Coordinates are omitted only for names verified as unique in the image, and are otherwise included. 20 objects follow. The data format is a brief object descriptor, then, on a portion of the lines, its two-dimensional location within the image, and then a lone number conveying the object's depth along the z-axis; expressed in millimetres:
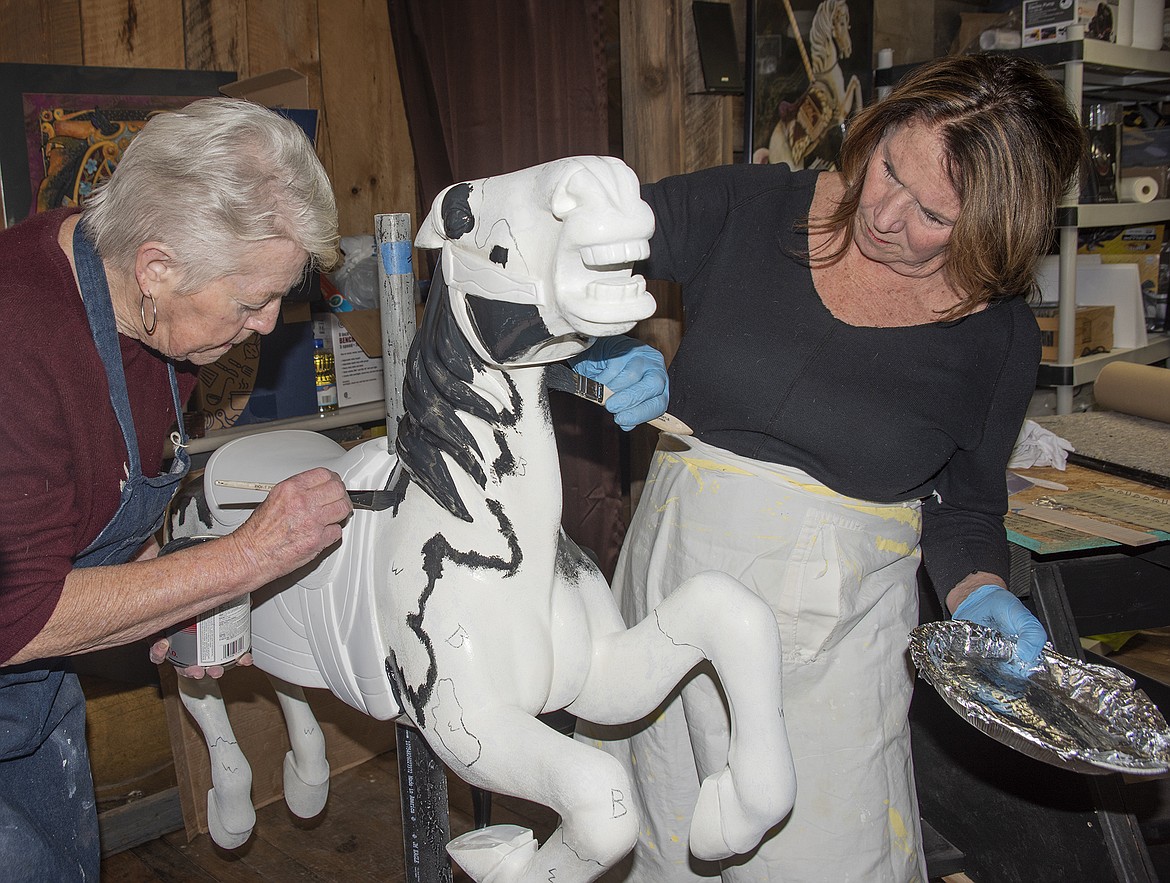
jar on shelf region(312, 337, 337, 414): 2436
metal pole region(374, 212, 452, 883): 1340
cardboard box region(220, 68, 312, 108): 2015
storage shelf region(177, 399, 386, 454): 2146
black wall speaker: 2389
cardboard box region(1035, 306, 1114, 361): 2961
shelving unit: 2729
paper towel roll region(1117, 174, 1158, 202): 3105
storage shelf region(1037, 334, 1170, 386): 2924
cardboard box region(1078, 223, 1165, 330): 3361
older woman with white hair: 1003
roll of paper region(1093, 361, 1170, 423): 2574
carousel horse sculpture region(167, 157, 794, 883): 942
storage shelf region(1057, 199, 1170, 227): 2838
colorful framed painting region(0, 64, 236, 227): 1988
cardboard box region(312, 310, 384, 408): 2447
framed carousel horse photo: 2627
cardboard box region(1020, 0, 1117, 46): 2729
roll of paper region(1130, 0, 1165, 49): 2977
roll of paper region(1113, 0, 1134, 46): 2941
